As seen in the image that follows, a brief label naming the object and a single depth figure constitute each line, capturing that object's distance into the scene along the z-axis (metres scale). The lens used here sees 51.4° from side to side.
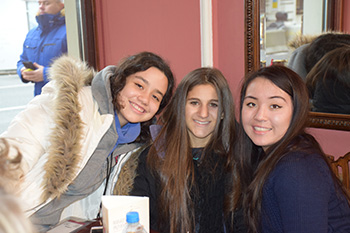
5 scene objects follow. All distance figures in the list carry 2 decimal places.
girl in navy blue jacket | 1.33
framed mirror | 2.24
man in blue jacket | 2.36
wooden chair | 1.91
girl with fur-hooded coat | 1.55
